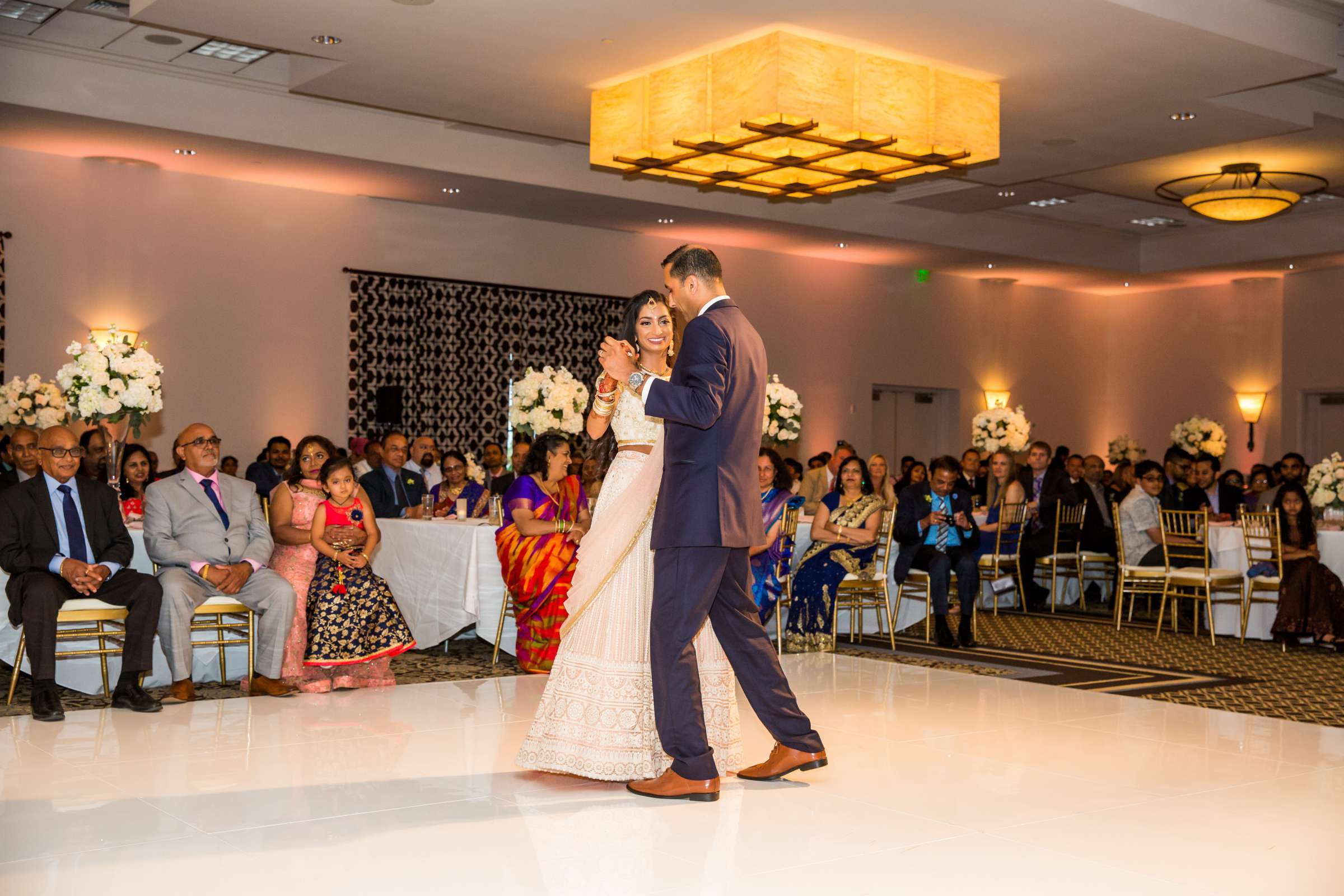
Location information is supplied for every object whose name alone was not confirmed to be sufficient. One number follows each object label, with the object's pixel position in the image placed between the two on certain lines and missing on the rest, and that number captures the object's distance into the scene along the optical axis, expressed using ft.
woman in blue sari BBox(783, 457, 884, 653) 27.53
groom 13.48
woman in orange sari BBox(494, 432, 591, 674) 23.89
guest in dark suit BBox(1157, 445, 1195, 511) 36.73
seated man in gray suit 20.71
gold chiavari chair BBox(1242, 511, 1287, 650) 29.71
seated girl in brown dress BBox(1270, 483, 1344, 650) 29.09
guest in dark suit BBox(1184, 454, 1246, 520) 37.06
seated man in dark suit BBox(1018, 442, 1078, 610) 38.73
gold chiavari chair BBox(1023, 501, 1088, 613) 38.42
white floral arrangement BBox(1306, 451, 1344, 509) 30.60
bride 14.40
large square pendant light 28.58
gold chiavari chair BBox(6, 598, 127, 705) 19.84
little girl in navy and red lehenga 21.59
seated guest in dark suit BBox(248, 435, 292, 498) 36.29
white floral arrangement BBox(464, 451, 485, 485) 39.73
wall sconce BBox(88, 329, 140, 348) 36.40
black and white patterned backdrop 42.11
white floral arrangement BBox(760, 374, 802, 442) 30.01
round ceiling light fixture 40.34
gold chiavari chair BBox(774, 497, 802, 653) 27.02
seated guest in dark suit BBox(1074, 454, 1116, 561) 39.22
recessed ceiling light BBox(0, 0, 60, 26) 29.86
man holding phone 29.63
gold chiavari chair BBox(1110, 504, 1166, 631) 31.63
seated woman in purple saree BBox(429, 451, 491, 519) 29.19
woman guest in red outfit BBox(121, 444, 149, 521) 25.20
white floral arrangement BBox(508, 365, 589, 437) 26.50
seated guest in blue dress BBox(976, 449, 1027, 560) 35.83
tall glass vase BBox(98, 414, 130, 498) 23.30
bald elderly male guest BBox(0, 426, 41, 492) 27.96
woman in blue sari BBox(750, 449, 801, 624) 26.53
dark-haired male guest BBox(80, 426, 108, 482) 29.68
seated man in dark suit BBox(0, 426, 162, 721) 19.21
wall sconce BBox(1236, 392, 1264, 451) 58.49
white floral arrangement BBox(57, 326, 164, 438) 23.04
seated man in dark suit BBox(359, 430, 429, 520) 32.27
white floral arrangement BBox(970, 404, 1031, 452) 40.11
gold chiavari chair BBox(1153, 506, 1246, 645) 30.48
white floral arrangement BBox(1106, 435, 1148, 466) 55.89
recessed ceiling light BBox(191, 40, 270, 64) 32.17
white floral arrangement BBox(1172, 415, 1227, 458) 53.11
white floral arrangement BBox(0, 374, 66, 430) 30.89
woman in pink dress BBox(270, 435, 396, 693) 21.68
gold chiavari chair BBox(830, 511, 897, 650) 27.99
